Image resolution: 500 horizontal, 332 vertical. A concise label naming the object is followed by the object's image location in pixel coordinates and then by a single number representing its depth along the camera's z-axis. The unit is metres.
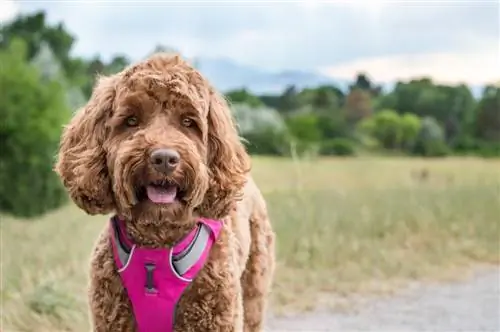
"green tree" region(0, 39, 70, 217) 18.22
